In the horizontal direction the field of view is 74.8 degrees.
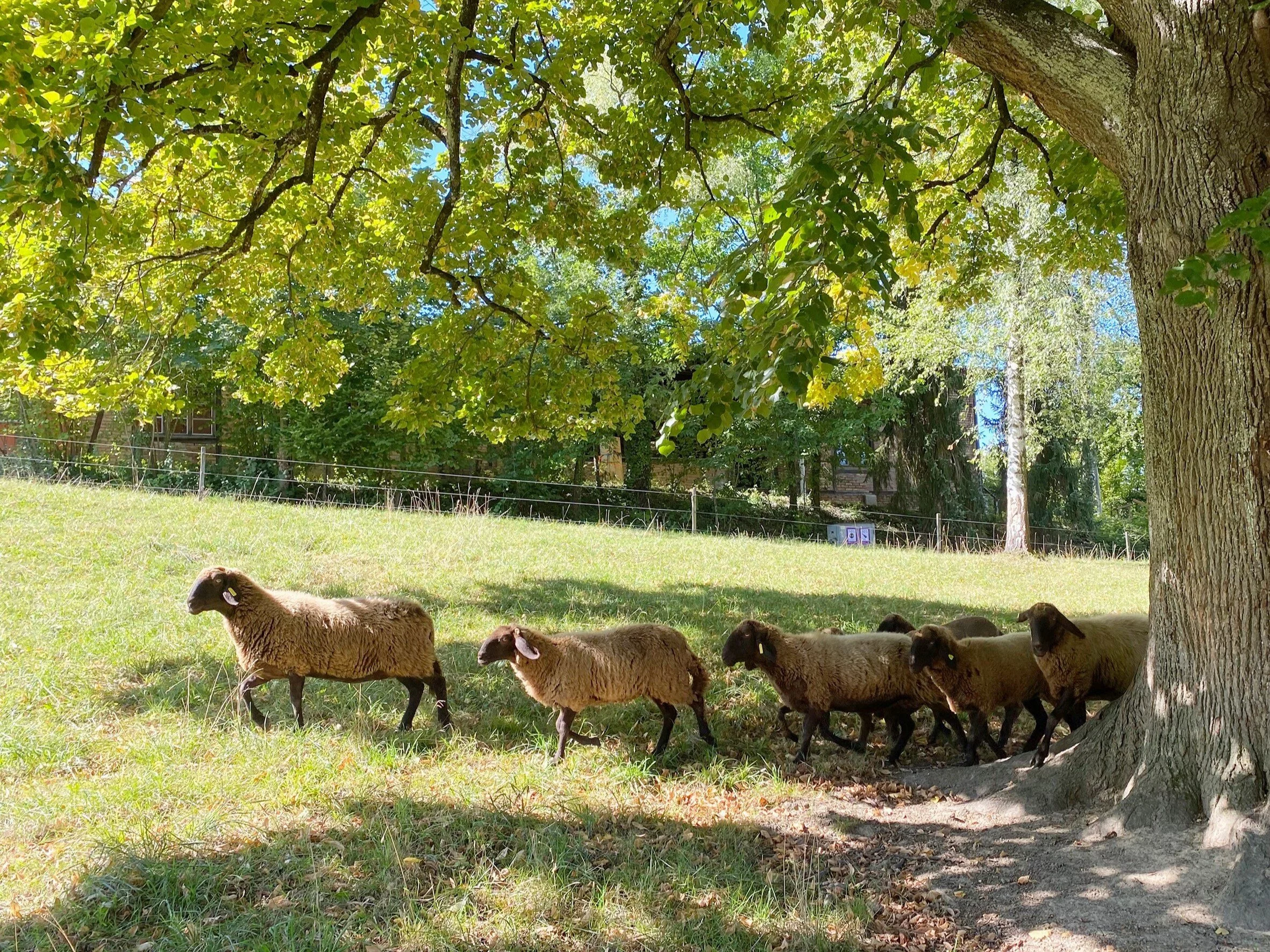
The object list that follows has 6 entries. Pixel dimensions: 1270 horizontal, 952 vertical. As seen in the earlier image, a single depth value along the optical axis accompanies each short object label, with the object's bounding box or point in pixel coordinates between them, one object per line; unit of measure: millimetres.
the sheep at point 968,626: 8477
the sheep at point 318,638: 6648
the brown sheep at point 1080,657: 6617
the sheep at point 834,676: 6996
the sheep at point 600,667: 6598
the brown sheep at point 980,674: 6809
